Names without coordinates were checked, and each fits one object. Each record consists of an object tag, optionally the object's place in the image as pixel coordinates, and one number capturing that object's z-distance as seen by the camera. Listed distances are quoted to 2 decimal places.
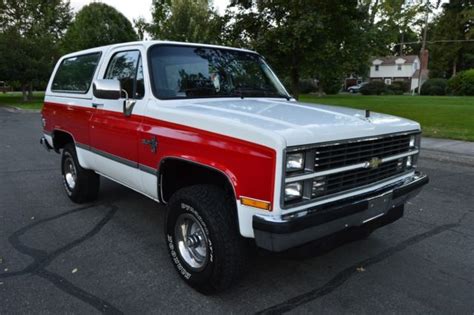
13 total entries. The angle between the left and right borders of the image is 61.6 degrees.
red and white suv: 2.59
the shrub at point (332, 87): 42.93
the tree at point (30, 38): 27.39
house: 67.56
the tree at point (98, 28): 31.50
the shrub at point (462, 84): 36.88
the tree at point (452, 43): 58.38
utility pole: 48.11
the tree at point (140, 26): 36.47
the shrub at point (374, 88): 47.28
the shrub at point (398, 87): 50.37
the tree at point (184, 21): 27.31
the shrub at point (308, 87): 46.92
